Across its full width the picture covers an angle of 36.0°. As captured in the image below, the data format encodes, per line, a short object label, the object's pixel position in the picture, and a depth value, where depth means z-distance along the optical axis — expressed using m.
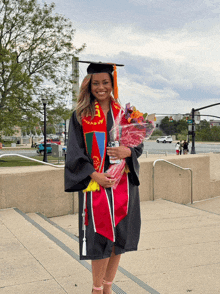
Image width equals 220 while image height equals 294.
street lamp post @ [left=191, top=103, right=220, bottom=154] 33.71
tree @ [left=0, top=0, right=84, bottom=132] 20.70
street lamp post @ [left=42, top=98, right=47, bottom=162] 21.40
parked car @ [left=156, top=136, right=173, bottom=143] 67.75
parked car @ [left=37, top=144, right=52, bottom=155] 32.09
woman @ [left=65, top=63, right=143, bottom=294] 2.30
